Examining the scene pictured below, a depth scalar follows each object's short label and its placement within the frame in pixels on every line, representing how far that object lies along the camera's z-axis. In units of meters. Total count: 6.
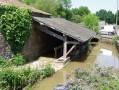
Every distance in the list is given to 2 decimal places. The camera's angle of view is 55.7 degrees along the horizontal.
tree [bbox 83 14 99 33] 19.80
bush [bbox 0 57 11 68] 6.39
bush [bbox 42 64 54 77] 5.92
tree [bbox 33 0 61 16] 23.54
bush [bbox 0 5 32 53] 6.62
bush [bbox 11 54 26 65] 6.79
